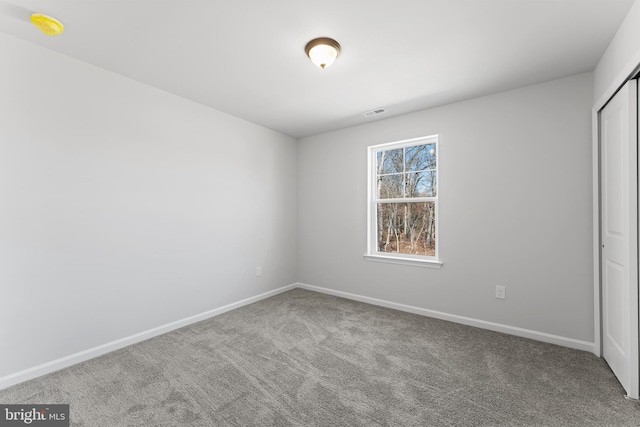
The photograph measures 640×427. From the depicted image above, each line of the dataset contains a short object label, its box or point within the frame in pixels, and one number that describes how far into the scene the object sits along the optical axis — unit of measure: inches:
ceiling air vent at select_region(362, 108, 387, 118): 133.8
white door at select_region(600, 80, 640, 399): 71.6
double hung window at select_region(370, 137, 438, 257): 135.9
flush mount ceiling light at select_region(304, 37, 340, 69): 80.8
